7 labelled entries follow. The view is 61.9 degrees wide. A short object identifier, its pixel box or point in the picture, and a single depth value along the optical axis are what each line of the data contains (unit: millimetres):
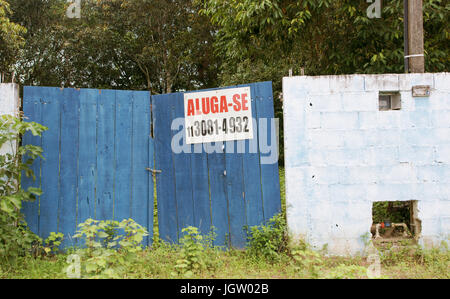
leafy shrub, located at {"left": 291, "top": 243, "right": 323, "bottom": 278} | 3742
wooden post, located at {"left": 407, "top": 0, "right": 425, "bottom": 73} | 4566
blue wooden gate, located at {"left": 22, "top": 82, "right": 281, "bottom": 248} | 4273
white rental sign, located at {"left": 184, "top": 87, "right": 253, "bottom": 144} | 4371
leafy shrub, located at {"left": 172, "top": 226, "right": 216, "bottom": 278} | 3768
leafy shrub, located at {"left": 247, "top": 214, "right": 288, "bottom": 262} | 4129
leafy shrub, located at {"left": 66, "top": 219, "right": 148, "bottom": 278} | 3363
